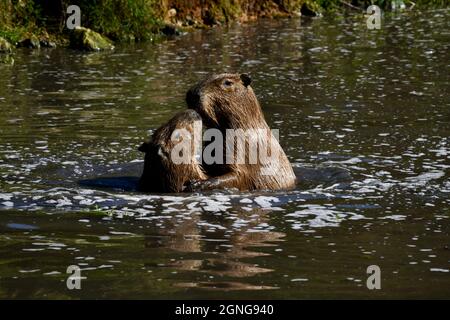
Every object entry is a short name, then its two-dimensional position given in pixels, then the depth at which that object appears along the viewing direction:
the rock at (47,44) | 21.00
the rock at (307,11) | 27.02
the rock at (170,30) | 23.05
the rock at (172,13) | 24.25
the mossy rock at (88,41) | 20.66
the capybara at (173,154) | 9.36
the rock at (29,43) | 20.80
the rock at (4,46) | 19.97
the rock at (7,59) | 18.78
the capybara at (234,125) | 9.59
